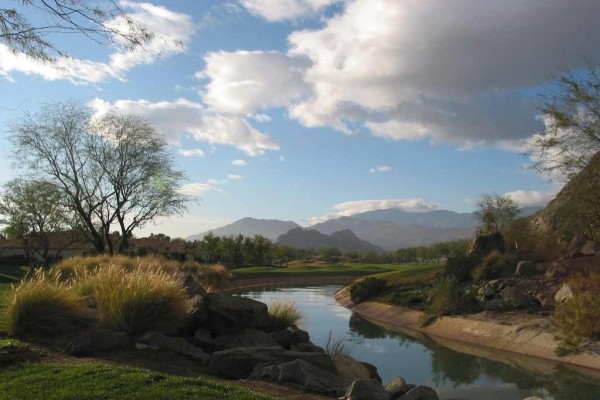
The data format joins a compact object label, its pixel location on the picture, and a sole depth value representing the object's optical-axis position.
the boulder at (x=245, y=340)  10.97
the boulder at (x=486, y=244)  30.56
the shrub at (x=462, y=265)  28.59
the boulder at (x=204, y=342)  10.91
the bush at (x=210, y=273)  31.61
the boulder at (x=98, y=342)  9.26
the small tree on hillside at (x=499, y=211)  65.38
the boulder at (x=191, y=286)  14.14
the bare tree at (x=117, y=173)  35.41
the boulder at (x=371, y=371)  11.48
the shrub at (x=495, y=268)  26.61
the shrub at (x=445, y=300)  23.61
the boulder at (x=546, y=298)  20.66
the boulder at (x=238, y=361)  9.19
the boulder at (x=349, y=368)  10.46
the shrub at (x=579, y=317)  15.95
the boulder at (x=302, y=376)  8.38
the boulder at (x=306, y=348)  11.36
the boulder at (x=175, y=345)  9.85
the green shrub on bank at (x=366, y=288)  33.44
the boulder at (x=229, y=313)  11.77
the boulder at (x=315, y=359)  9.93
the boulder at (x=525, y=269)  25.00
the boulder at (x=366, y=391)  7.71
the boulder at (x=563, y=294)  18.87
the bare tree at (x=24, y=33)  7.49
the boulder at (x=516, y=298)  21.59
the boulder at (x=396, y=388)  8.35
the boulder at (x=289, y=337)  12.05
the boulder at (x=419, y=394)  8.01
